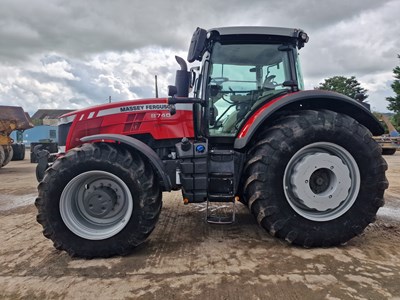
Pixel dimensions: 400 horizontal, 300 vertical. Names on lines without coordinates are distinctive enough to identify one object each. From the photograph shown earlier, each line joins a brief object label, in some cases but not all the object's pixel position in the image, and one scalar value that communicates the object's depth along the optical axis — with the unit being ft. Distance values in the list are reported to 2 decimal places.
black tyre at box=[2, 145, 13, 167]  42.66
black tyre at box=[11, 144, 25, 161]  56.59
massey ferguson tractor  10.84
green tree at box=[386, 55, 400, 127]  88.28
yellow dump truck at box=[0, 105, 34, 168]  42.70
